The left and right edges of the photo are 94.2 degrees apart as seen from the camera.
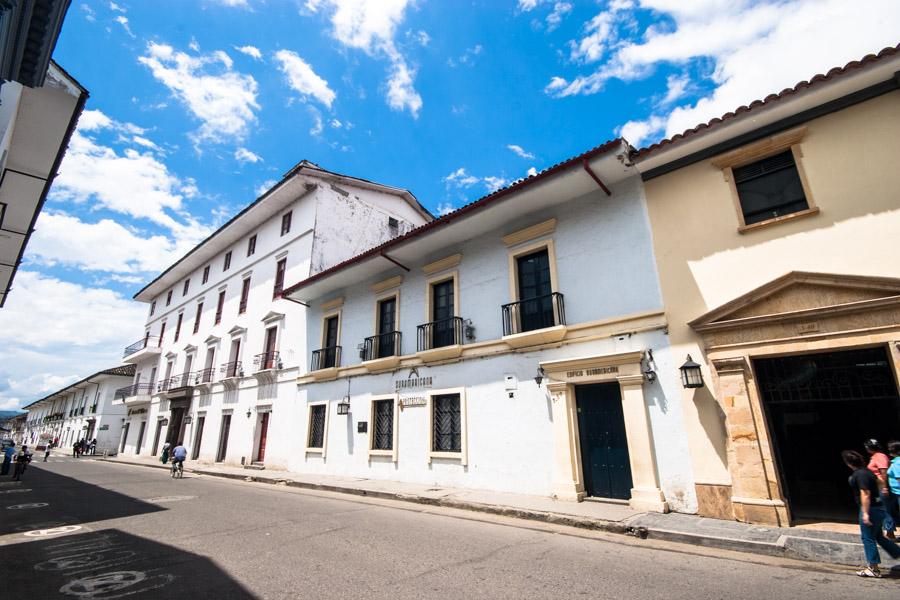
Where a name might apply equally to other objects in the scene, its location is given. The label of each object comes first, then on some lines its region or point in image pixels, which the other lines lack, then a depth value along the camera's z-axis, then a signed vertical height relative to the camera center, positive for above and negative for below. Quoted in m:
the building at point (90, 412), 36.22 +2.27
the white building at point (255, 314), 18.45 +6.24
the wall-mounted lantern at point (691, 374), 7.55 +0.90
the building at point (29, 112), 3.17 +3.41
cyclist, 15.53 -0.80
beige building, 6.57 +2.54
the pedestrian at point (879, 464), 5.76 -0.54
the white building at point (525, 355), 8.52 +1.82
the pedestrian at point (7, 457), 16.23 -0.75
